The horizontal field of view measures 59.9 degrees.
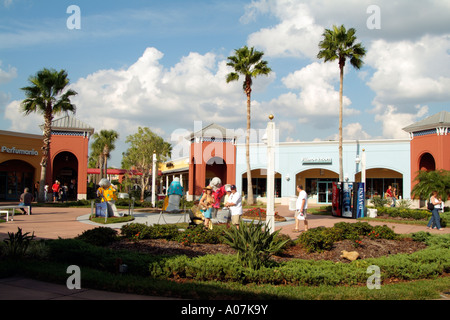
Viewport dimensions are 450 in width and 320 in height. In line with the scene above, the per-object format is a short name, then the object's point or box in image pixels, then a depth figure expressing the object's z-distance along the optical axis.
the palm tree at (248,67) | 29.88
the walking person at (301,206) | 12.53
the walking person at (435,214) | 15.10
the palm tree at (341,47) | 27.03
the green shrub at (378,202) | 23.83
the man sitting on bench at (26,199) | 18.27
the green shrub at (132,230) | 9.83
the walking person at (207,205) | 11.51
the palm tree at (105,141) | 48.56
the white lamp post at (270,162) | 9.97
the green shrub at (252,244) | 6.86
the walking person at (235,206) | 11.38
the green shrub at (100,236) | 8.97
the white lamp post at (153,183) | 23.06
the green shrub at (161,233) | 9.79
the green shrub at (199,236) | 9.39
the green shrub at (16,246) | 7.31
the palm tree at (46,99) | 27.59
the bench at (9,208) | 15.41
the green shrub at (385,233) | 10.70
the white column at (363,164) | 21.80
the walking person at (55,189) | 29.06
